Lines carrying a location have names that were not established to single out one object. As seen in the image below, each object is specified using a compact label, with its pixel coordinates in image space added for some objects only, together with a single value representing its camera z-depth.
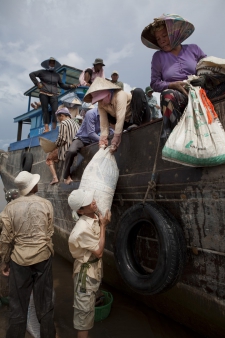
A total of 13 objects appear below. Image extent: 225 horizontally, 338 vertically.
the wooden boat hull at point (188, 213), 2.04
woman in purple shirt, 2.21
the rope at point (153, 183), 2.50
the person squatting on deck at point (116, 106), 2.77
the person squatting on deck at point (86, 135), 3.99
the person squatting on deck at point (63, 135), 4.61
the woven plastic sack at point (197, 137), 1.79
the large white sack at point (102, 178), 2.67
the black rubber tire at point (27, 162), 7.43
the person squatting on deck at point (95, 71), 5.68
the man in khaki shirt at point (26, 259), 2.46
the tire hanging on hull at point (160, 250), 2.08
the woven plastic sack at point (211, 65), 1.92
